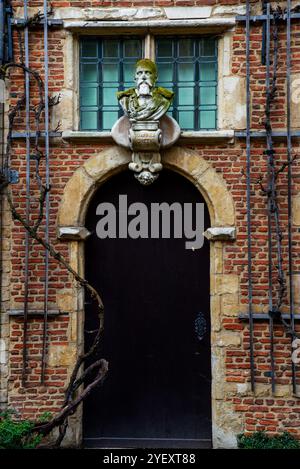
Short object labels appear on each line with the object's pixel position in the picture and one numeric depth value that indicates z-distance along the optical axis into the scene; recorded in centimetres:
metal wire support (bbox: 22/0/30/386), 661
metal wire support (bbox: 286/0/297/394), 648
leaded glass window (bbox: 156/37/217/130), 691
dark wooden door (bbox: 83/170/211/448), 684
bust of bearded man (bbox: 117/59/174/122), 652
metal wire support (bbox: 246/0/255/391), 650
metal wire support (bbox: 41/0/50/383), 661
